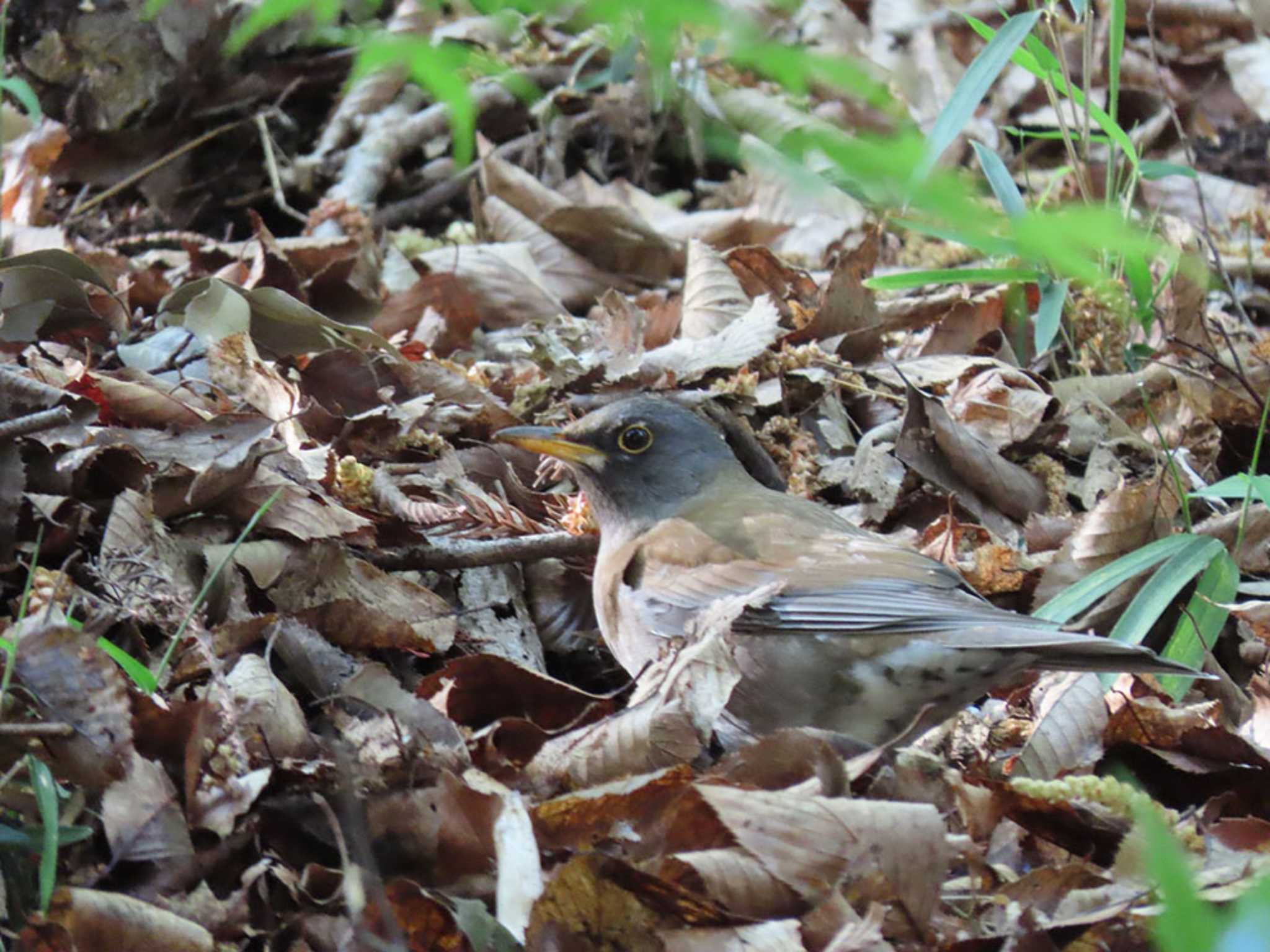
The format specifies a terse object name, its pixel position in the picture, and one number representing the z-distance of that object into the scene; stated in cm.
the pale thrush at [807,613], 730
